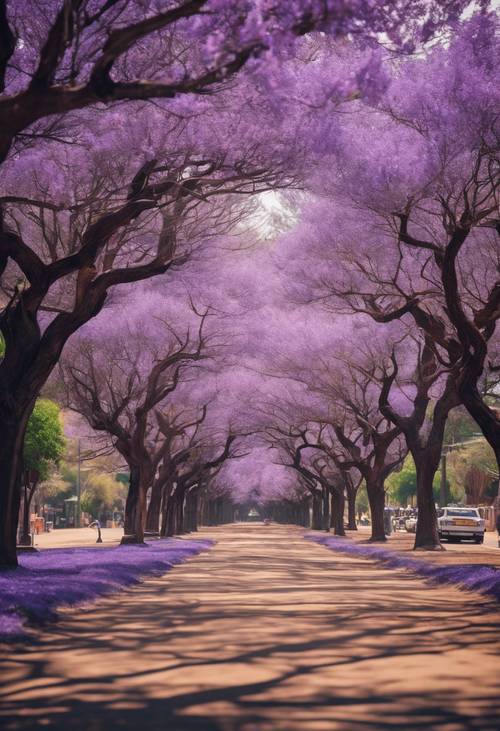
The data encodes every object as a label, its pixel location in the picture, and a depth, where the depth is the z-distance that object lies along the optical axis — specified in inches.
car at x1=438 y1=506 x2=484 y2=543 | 1958.7
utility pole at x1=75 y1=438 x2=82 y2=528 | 3811.8
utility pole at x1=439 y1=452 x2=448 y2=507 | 2820.9
